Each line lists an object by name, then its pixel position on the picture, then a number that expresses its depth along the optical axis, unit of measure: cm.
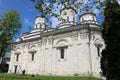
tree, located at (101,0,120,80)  658
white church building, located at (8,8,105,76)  1482
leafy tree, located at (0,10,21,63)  1299
